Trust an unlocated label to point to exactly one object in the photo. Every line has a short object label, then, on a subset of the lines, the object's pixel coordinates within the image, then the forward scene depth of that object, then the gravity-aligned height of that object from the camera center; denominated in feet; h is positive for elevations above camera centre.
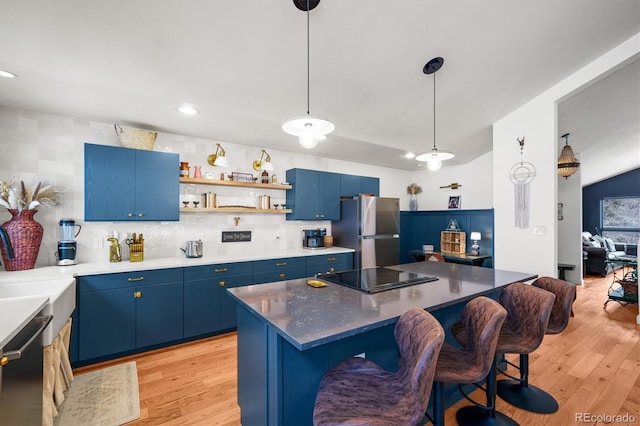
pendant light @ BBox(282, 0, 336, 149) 4.94 +1.64
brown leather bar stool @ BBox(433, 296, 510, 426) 4.48 -2.45
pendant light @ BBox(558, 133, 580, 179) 14.61 +2.76
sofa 20.53 -2.82
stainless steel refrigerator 14.15 -0.73
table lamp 15.70 -1.51
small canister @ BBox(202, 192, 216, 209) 11.56 +0.66
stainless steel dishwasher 3.79 -2.50
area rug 6.13 -4.46
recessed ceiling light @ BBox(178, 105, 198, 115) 8.75 +3.39
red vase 7.80 -0.65
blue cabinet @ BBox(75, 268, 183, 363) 8.05 -2.97
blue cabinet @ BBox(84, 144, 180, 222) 8.82 +1.05
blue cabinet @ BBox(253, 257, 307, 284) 11.01 -2.22
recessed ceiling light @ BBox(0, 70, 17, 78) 6.58 +3.41
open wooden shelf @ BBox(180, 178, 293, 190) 10.87 +1.39
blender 8.66 -0.88
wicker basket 9.42 +2.70
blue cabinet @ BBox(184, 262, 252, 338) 9.63 -2.87
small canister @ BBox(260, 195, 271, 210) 13.00 +0.65
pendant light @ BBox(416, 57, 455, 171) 7.84 +1.75
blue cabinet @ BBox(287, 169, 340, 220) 13.38 +1.04
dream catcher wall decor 12.17 +1.29
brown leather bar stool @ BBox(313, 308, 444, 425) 3.54 -2.53
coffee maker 14.25 -1.16
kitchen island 4.27 -1.90
